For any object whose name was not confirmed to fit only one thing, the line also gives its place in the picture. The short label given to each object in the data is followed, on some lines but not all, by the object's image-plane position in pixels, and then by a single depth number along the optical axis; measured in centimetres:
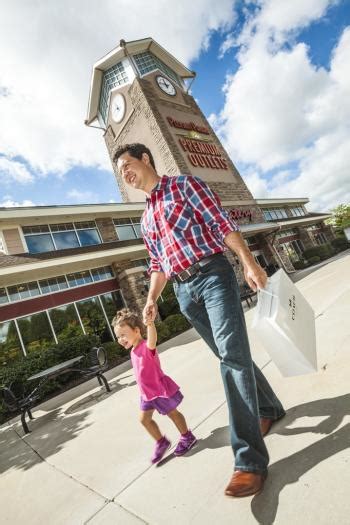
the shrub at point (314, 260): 2601
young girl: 232
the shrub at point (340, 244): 3069
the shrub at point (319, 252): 2721
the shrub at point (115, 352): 1067
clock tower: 2048
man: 164
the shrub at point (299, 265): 2575
